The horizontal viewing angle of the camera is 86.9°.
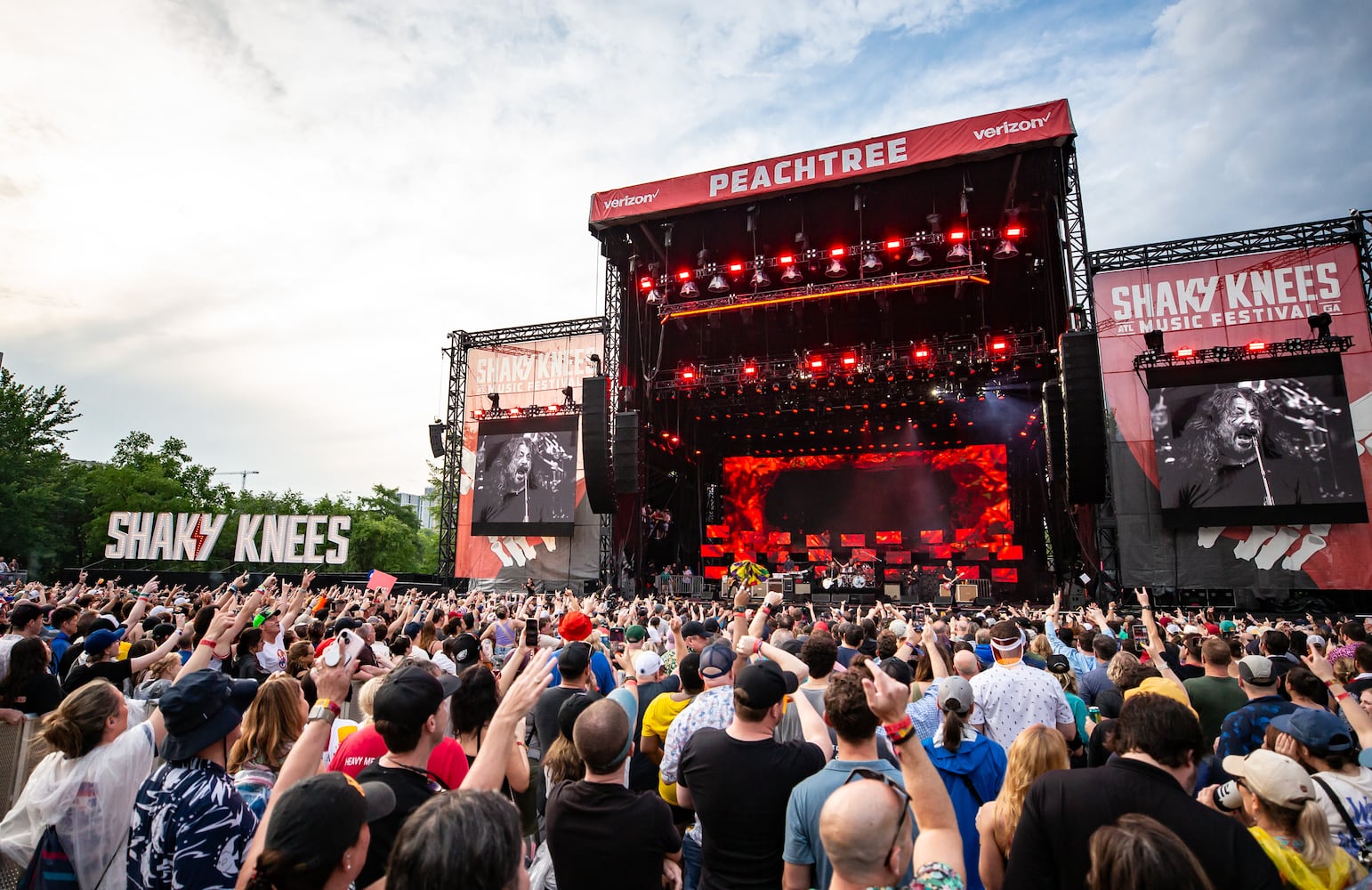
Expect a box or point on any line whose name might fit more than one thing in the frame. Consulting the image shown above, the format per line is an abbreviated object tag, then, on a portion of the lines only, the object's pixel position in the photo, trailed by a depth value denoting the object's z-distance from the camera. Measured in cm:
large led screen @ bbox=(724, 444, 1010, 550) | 2512
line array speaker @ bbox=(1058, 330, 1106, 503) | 1359
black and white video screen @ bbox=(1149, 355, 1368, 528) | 1565
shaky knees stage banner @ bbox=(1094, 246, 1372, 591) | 1569
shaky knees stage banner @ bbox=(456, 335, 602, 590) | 2142
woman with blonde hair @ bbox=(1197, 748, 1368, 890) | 214
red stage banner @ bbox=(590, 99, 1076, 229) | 1589
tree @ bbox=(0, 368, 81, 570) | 2578
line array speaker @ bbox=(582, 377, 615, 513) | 1752
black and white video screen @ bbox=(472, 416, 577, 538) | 2138
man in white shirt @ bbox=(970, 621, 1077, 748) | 370
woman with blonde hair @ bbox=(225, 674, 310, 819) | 266
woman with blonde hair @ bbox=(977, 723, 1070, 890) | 231
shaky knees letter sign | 1938
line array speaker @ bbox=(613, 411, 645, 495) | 1822
